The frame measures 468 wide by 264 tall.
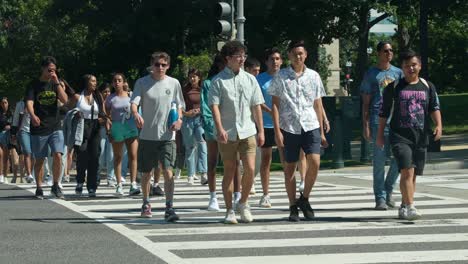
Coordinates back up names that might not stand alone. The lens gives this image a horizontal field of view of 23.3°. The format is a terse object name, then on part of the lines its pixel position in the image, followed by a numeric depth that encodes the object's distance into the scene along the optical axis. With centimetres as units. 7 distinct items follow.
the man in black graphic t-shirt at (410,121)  1117
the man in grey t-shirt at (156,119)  1179
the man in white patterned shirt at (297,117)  1138
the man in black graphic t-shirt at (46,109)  1465
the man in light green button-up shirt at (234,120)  1119
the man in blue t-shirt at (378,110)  1250
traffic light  1858
